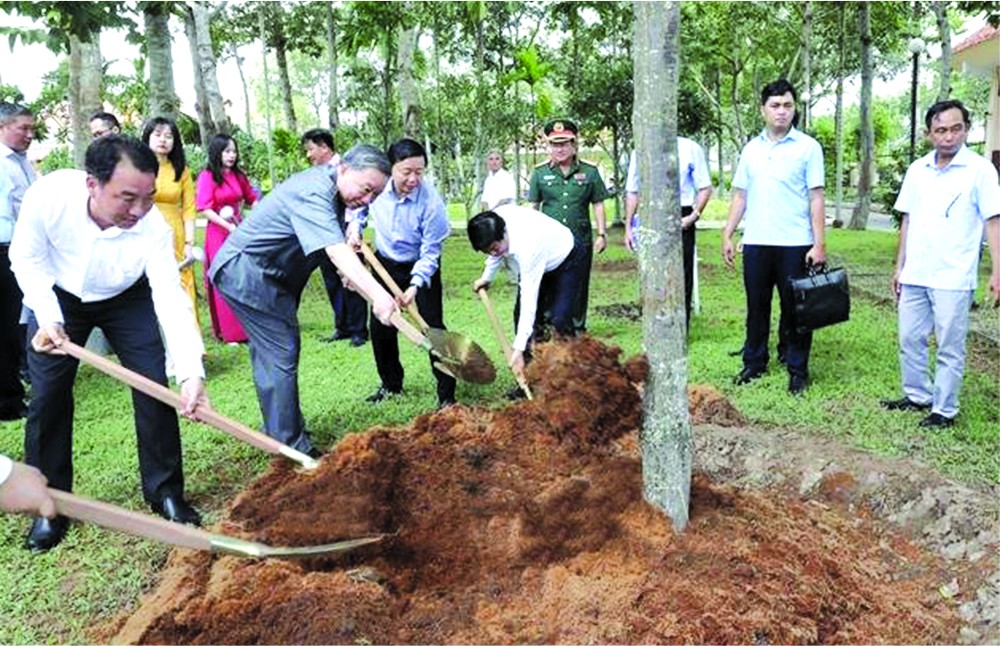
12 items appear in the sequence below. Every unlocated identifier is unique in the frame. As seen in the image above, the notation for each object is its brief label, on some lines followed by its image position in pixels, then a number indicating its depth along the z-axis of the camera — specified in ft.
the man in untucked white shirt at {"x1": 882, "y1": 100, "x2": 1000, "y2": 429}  14.02
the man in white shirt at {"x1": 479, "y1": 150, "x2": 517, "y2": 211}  30.40
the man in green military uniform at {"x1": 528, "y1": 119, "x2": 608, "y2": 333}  20.40
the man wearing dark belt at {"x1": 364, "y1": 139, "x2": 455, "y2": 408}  16.46
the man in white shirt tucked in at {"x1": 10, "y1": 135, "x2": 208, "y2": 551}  10.03
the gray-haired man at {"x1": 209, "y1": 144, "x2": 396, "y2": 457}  12.06
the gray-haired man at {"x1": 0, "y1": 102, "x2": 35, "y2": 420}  16.98
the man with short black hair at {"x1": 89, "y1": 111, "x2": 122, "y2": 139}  17.35
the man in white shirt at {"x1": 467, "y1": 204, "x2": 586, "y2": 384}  14.40
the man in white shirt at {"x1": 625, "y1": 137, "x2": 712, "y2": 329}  20.33
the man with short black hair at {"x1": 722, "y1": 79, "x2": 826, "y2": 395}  16.56
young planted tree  8.81
